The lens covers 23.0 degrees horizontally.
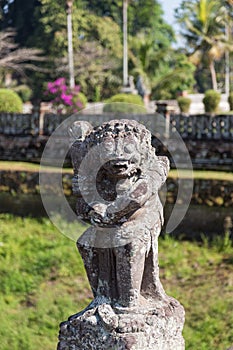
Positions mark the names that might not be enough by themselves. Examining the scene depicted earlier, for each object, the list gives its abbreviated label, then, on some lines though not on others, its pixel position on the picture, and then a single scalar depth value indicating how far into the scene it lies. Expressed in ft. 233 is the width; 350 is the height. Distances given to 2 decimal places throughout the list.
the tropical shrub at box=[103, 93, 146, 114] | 37.55
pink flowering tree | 52.86
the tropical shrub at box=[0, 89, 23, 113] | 44.96
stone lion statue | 8.73
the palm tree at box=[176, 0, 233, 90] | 94.02
